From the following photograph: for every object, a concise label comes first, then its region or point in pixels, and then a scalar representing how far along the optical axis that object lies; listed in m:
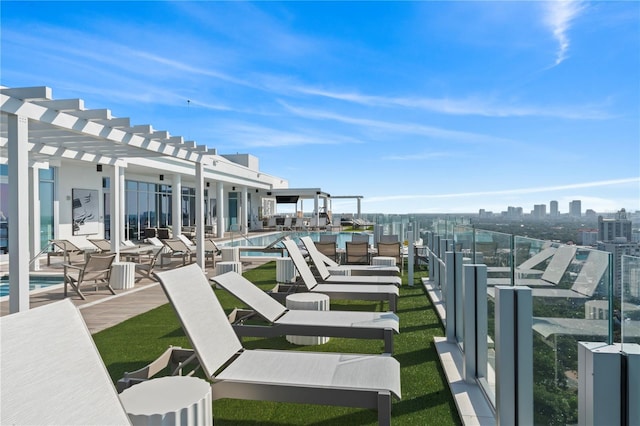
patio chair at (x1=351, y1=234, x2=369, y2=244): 12.62
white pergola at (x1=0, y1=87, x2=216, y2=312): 5.41
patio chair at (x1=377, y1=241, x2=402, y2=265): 10.36
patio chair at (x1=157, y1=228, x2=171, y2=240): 17.76
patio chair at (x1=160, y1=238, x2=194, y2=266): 10.99
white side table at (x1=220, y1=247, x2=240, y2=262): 11.31
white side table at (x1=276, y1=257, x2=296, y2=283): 8.33
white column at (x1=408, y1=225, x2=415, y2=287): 8.33
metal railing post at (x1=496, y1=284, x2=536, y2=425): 2.40
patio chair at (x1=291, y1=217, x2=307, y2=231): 27.83
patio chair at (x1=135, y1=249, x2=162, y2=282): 9.11
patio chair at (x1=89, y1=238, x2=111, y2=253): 11.35
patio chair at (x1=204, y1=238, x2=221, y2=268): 11.48
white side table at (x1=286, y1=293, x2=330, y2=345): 4.57
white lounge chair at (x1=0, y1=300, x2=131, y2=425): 1.50
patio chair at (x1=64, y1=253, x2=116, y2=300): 7.14
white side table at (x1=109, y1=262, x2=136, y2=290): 8.12
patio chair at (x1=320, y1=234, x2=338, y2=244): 11.77
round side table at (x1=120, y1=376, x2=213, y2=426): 2.07
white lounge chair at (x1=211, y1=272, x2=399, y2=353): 3.84
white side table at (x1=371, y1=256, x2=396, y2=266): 9.10
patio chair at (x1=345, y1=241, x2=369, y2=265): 10.24
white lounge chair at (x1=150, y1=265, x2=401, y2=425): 2.54
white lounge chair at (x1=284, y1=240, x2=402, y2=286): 6.43
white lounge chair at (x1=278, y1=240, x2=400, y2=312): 5.49
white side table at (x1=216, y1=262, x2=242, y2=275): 8.38
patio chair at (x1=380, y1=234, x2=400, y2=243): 12.35
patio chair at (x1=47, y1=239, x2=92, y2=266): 11.28
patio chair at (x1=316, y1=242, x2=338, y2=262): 10.45
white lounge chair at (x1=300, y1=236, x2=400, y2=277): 6.91
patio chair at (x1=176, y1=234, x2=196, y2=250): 11.33
